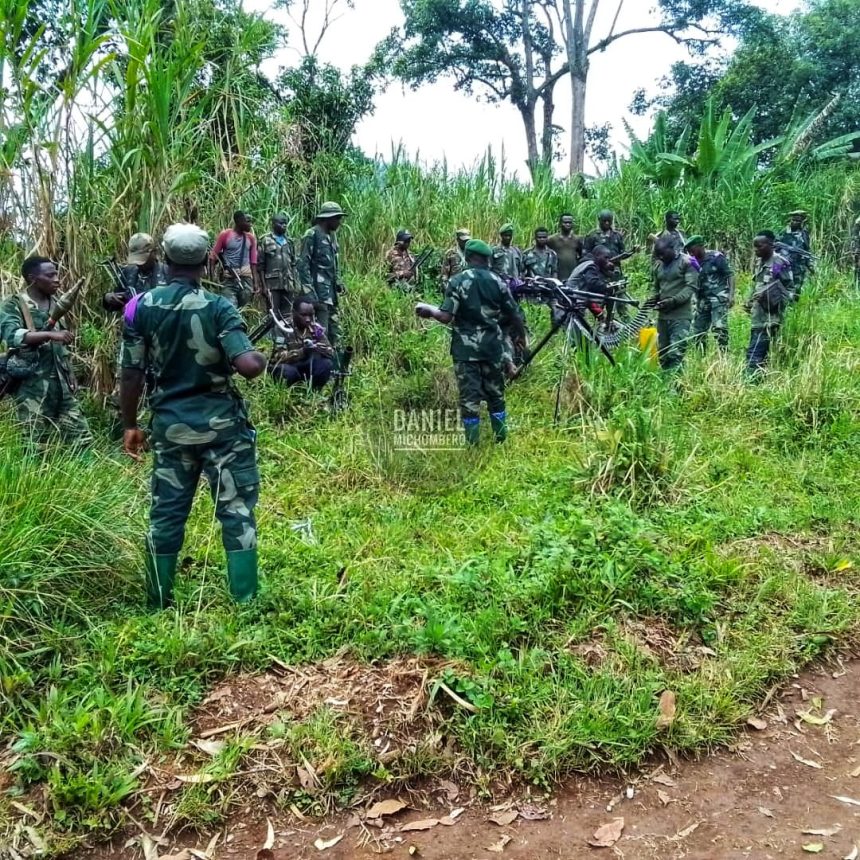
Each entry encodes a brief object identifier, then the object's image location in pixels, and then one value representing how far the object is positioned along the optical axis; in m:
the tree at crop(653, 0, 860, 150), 15.80
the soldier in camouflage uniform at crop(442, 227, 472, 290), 9.36
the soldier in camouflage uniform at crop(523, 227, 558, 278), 9.80
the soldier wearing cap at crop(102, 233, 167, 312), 5.55
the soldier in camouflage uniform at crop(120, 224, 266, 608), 3.04
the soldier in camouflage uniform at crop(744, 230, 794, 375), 6.80
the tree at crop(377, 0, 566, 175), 17.16
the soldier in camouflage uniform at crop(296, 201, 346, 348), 7.12
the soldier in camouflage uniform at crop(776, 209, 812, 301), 8.30
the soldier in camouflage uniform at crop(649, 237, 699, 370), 7.02
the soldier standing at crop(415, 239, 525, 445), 5.37
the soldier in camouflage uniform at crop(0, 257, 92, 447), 4.39
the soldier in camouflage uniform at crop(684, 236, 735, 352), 7.68
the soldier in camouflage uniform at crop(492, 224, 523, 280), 8.48
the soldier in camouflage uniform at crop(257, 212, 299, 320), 7.52
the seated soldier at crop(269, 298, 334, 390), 6.12
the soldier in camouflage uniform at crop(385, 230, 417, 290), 9.16
